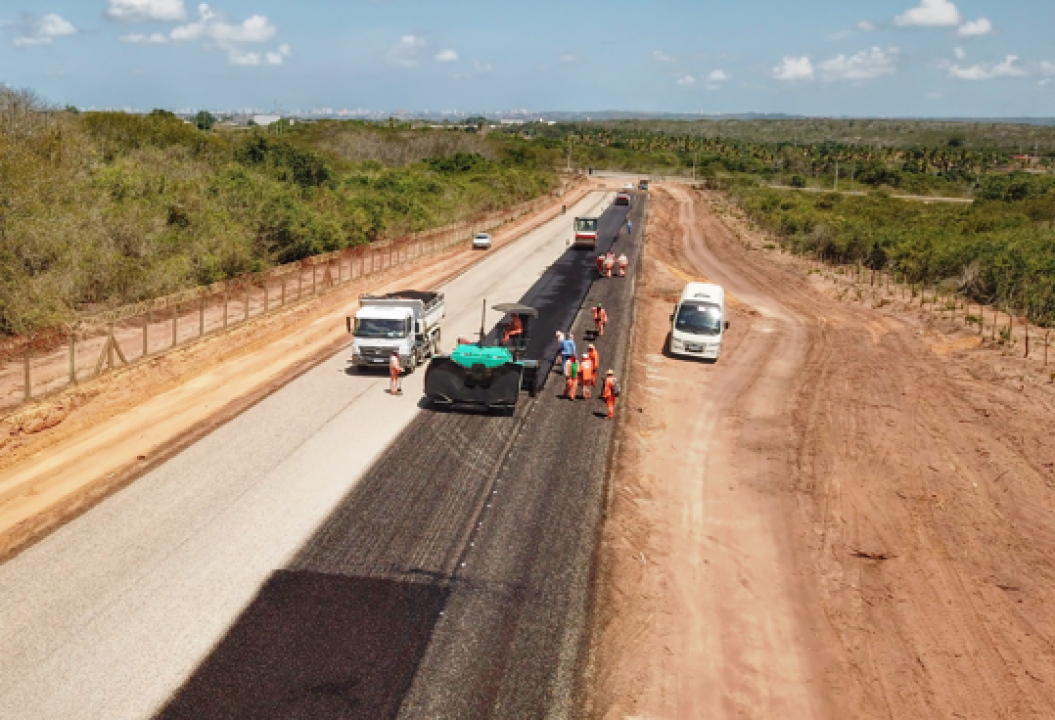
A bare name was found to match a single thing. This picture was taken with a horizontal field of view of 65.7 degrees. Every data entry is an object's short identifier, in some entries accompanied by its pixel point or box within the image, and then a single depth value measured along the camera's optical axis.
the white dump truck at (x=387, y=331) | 27.28
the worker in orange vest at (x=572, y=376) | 25.20
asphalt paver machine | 23.17
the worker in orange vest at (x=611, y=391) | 23.69
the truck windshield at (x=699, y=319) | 32.09
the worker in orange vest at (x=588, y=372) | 25.00
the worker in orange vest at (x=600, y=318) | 34.50
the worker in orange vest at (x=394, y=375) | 25.28
